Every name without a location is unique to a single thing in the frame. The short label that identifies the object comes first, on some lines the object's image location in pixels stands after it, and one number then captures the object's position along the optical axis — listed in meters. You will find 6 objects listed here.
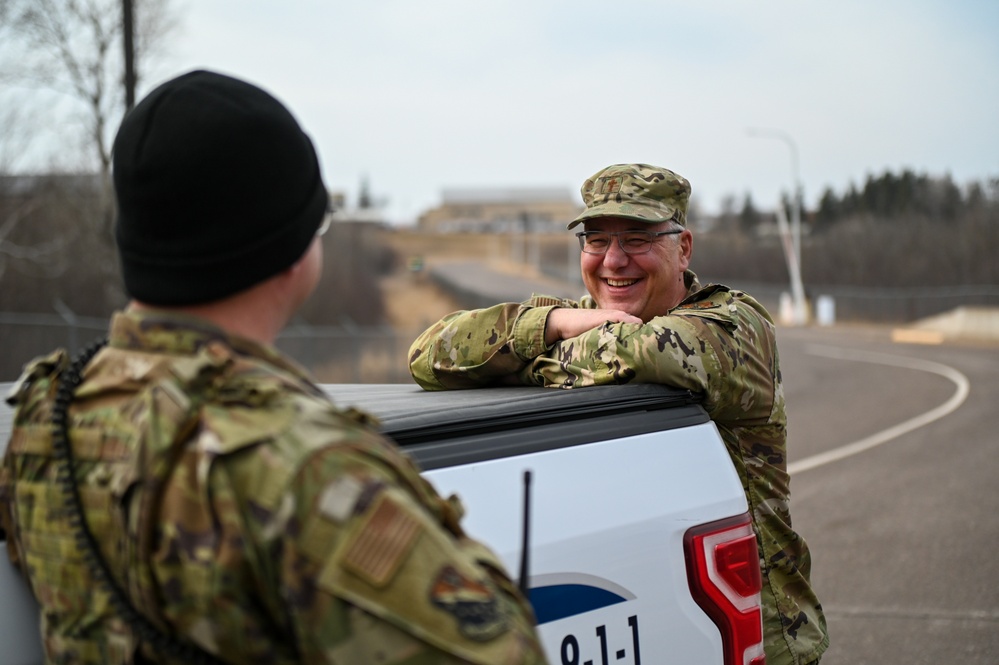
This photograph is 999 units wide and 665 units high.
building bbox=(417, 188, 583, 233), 120.10
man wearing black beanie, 1.23
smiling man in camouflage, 2.74
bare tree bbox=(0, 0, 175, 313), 20.52
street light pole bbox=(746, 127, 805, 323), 40.20
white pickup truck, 1.95
